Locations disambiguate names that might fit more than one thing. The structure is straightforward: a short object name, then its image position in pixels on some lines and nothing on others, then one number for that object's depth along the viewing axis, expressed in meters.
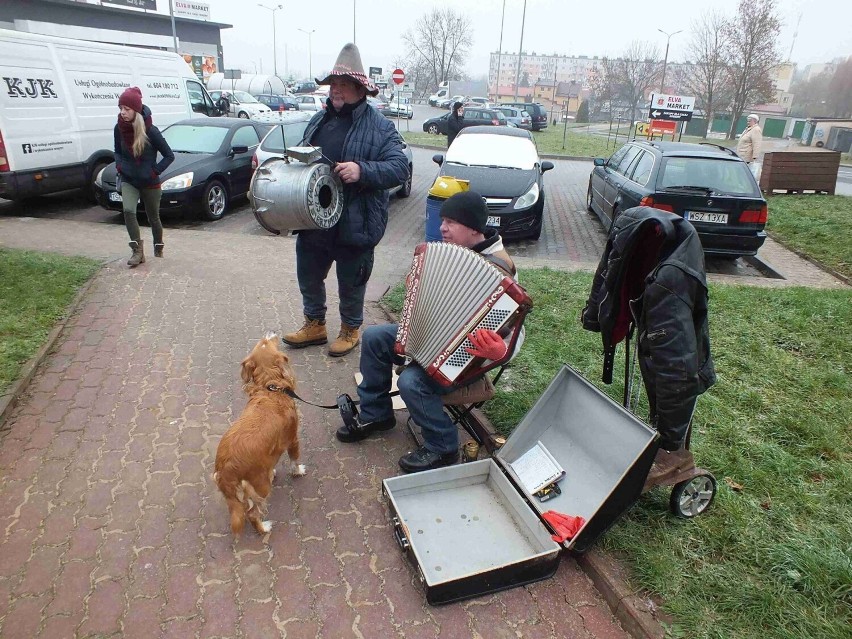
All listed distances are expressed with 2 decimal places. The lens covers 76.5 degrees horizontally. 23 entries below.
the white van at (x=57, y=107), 8.61
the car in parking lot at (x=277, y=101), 35.81
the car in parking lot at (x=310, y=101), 31.70
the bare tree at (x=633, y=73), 44.23
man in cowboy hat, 4.11
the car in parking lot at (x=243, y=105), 25.06
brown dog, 2.65
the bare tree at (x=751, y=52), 32.34
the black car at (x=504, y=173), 8.91
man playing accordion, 3.01
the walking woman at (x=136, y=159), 6.11
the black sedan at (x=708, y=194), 7.73
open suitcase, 2.59
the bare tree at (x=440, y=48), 68.75
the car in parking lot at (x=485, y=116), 25.85
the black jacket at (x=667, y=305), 2.42
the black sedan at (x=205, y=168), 9.27
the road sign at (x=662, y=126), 21.19
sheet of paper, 3.04
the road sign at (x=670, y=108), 20.56
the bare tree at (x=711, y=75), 36.38
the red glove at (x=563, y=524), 2.71
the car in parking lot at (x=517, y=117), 29.65
